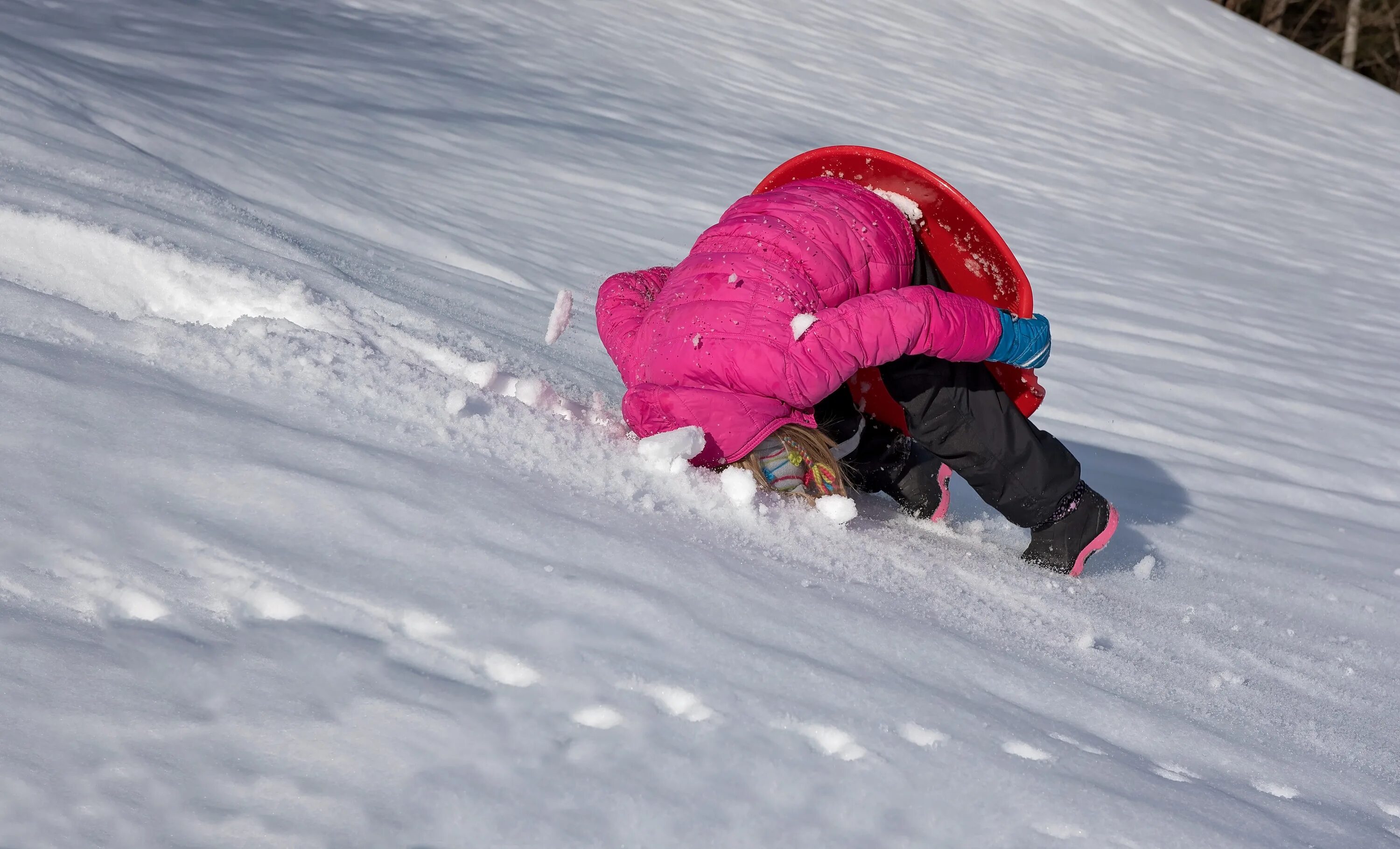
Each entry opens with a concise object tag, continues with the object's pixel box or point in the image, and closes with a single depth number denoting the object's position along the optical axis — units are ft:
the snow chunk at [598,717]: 17.00
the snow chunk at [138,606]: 17.03
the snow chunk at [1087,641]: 18.66
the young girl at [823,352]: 18.74
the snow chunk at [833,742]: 17.11
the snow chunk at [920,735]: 17.27
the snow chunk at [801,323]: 18.67
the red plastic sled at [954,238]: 19.68
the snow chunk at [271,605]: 17.18
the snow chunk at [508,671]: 17.11
